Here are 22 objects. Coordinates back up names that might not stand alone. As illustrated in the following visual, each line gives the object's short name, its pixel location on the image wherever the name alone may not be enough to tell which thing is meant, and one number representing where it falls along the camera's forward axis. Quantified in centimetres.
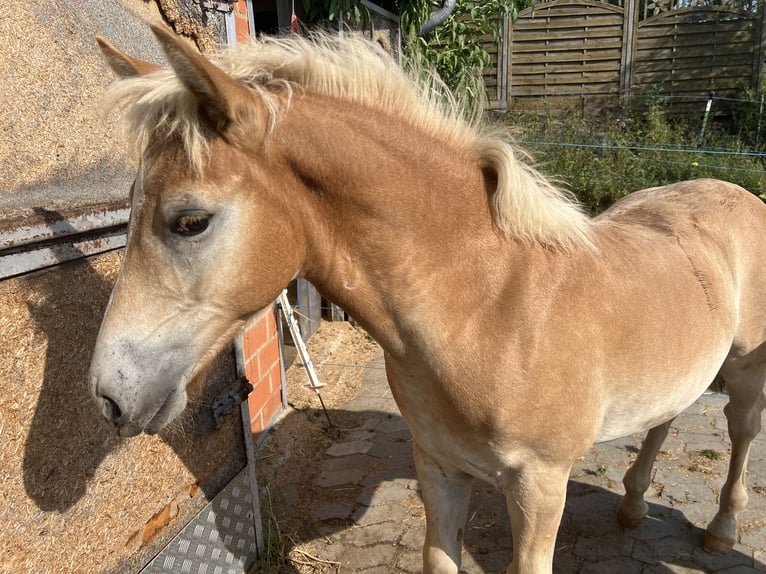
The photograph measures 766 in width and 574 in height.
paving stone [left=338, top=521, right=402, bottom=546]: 296
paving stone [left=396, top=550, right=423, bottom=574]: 274
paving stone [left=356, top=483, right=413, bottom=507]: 329
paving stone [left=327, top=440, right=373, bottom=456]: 381
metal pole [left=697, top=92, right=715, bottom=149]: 851
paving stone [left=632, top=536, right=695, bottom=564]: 278
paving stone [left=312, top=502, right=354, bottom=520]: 316
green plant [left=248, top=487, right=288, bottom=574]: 271
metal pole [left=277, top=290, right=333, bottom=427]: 393
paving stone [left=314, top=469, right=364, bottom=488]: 348
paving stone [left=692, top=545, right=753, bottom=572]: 271
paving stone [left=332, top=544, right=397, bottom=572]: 278
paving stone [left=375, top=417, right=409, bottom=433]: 409
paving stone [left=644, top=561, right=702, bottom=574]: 269
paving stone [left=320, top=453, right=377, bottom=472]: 364
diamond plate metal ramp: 220
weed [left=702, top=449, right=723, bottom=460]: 361
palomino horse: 135
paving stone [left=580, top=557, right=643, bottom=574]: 269
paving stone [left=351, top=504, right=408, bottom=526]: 313
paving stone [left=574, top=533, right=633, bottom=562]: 280
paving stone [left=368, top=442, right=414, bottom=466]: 372
